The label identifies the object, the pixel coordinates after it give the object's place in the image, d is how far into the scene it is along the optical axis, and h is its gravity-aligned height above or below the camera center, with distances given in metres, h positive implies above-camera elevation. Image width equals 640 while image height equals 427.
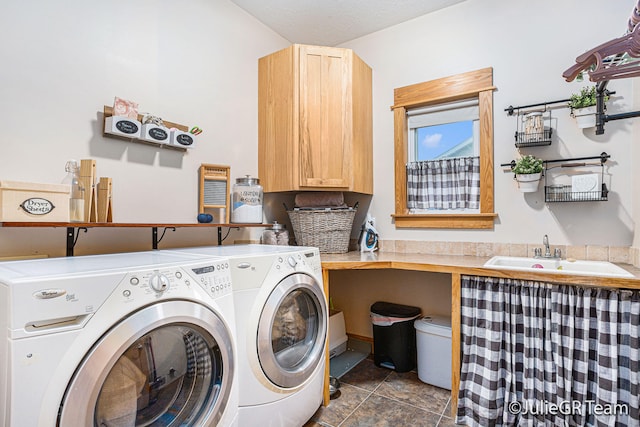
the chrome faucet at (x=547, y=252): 2.09 -0.24
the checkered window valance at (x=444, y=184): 2.47 +0.23
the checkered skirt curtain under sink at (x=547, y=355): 1.47 -0.68
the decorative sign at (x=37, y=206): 1.30 +0.03
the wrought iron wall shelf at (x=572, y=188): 1.96 +0.15
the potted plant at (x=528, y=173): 2.09 +0.26
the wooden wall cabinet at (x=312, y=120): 2.49 +0.71
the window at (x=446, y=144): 2.38 +0.54
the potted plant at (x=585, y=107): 1.95 +0.62
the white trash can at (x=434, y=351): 2.19 -0.92
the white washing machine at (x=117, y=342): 0.83 -0.37
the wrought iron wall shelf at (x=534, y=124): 2.10 +0.57
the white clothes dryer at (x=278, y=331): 1.46 -0.57
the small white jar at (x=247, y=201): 2.27 +0.09
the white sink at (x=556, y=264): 1.84 -0.30
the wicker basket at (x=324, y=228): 2.54 -0.11
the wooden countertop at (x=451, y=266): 1.48 -0.30
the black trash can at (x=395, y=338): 2.46 -0.92
